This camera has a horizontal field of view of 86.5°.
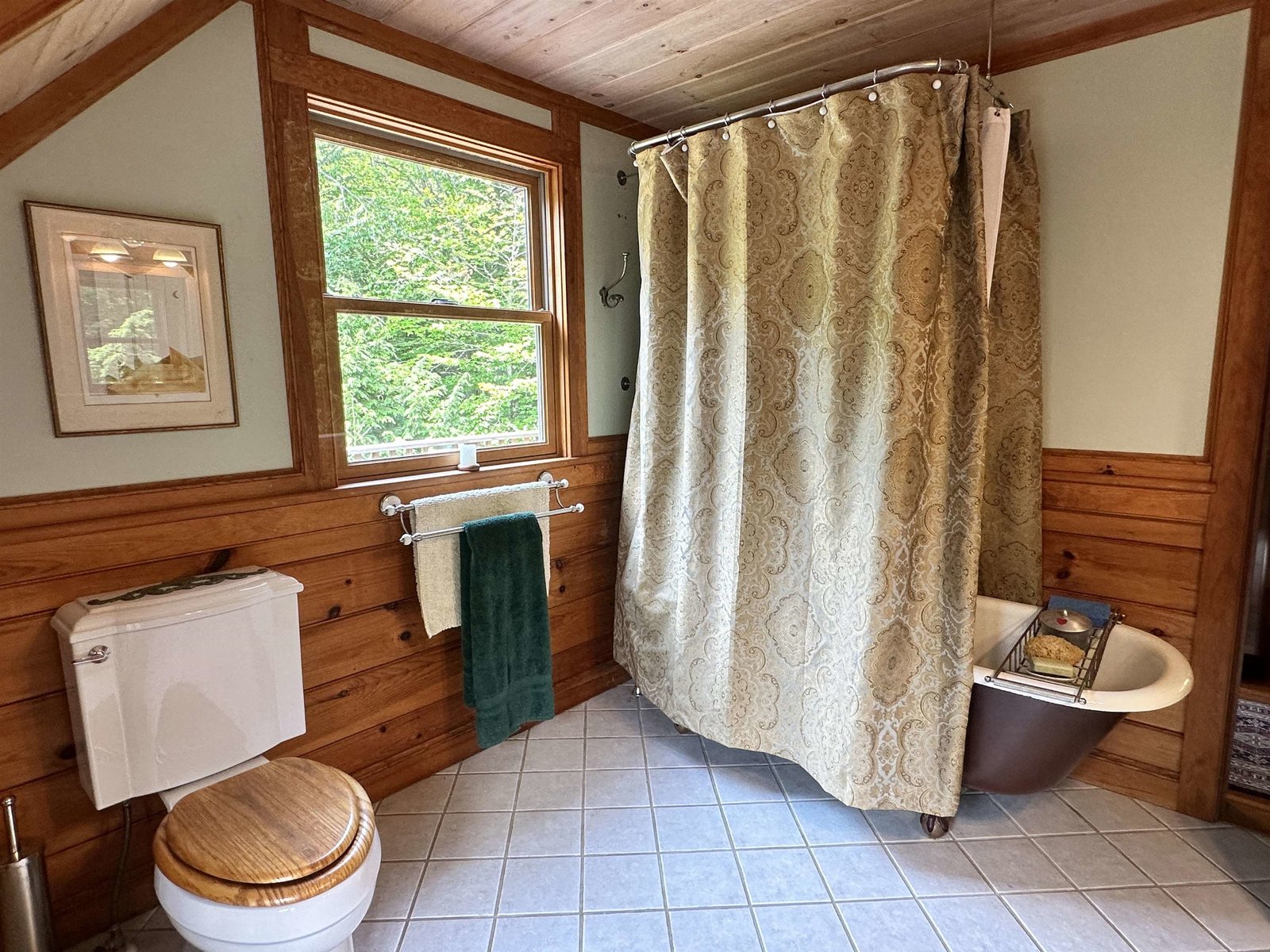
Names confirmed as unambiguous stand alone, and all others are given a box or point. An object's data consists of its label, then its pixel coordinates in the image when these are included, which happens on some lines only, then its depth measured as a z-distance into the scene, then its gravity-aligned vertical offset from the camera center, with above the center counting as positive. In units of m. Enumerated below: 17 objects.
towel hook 2.60 +0.35
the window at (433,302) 1.98 +0.29
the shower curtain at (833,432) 1.72 -0.14
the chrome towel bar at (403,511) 1.99 -0.36
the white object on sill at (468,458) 2.21 -0.22
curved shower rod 1.67 +0.80
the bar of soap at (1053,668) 1.76 -0.75
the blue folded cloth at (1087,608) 2.03 -0.69
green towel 2.11 -0.76
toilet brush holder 1.39 -1.03
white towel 2.04 -0.49
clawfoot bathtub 1.61 -0.84
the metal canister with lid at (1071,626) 1.93 -0.70
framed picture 1.46 +0.17
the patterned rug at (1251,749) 2.02 -1.14
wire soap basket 1.65 -0.75
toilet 1.22 -0.82
